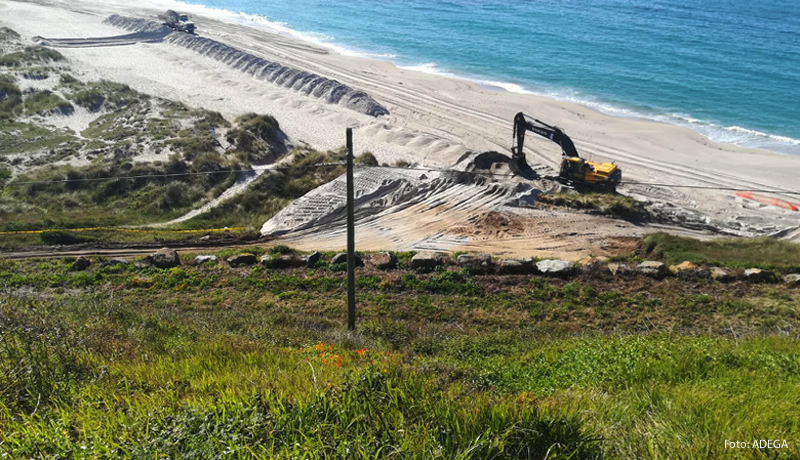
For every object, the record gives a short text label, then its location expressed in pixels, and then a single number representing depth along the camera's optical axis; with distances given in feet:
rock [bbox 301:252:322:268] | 68.28
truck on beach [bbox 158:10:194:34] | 240.12
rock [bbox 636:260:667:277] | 64.08
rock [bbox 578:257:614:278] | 63.87
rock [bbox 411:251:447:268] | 66.69
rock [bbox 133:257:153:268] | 68.95
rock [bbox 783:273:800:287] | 61.96
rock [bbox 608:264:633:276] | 64.34
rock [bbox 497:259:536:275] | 65.10
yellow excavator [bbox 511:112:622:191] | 98.58
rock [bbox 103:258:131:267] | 69.46
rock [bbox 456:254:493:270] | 65.62
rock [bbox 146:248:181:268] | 69.21
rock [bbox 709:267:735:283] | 63.05
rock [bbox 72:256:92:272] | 68.33
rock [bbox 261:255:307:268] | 68.18
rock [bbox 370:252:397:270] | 67.15
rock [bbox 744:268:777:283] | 63.00
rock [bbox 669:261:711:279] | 63.52
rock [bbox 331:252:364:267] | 67.56
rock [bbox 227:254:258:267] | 69.15
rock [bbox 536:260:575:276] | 64.28
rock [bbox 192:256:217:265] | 70.18
